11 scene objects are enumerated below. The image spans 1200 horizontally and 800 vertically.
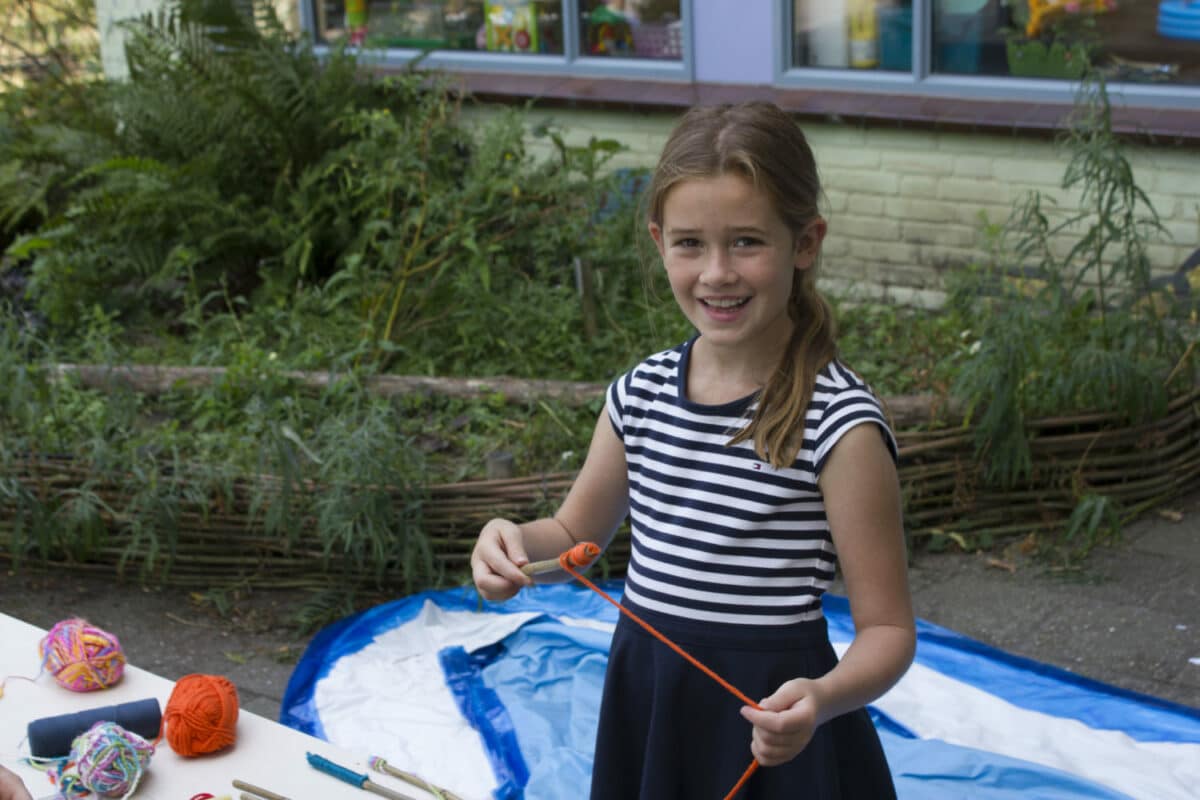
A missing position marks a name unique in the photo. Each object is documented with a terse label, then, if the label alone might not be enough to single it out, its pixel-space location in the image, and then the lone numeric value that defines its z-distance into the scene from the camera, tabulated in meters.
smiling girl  1.90
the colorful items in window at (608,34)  6.81
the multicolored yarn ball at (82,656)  2.62
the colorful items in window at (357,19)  7.76
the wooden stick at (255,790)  2.24
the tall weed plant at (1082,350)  4.26
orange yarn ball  2.38
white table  2.30
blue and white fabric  3.14
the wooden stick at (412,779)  2.33
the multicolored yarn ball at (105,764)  2.25
